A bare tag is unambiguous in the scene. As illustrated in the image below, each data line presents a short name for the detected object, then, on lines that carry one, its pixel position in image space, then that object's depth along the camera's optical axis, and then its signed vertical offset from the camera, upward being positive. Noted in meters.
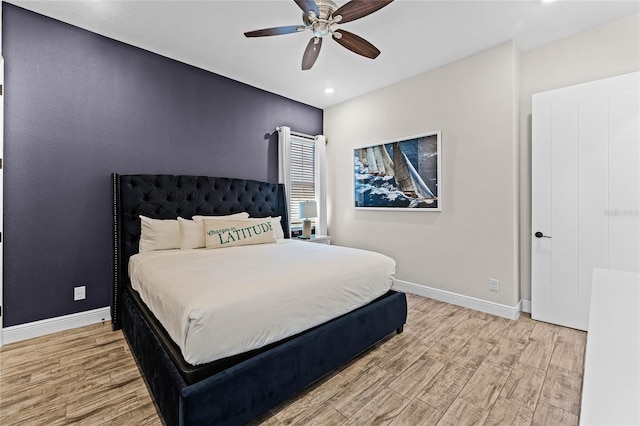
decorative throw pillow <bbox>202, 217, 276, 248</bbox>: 2.99 -0.23
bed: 1.39 -0.82
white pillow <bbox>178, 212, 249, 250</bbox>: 2.95 -0.24
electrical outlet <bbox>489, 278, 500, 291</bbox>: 3.05 -0.79
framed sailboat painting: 3.54 +0.49
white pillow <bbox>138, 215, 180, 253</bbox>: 2.87 -0.24
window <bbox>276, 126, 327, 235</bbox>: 4.55 +0.58
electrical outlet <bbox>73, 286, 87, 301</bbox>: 2.74 -0.79
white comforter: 1.42 -0.48
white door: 2.46 +0.17
